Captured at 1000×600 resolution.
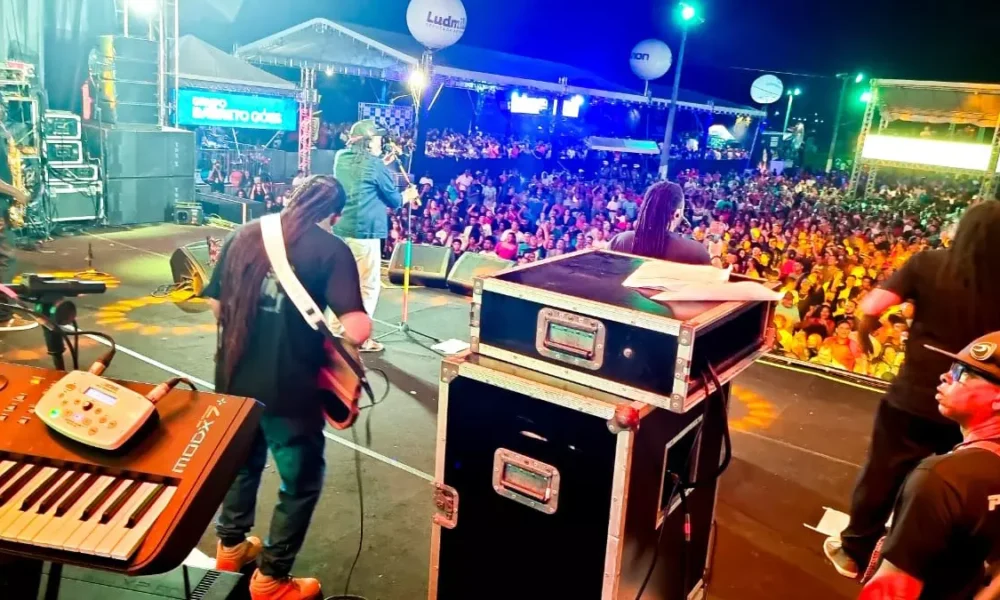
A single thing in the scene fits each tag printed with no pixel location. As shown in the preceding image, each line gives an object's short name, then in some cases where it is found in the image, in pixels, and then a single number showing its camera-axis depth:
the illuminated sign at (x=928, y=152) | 10.44
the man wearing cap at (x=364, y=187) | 5.16
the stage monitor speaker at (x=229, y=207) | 10.02
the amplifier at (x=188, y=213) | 10.40
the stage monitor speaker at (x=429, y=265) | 6.49
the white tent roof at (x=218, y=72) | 12.27
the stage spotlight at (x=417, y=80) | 11.12
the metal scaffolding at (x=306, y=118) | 11.28
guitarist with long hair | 2.45
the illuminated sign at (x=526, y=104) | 17.36
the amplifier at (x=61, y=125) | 9.33
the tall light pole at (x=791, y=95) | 21.41
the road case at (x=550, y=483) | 2.05
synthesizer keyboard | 1.23
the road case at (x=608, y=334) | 1.98
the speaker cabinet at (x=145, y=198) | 9.84
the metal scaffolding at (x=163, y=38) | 10.39
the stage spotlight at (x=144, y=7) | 10.30
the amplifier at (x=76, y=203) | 9.26
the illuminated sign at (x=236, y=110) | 12.22
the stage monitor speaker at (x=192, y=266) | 6.54
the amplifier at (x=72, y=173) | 9.35
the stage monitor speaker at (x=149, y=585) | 1.96
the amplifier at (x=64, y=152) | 9.32
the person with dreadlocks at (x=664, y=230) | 3.66
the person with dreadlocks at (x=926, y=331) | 2.68
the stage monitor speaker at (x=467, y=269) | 6.06
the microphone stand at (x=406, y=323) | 5.94
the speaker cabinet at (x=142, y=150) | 9.89
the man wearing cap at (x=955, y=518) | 1.67
